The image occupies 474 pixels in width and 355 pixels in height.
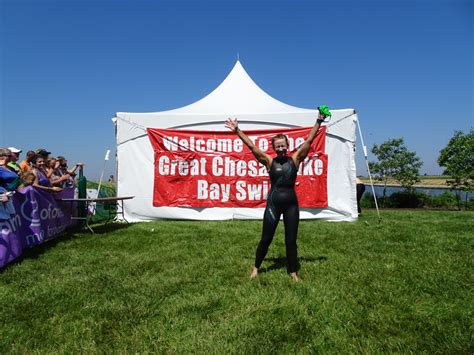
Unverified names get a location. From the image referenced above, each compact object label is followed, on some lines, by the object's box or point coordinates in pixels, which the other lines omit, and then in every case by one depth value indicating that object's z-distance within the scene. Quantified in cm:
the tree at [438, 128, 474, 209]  1656
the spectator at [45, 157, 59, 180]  736
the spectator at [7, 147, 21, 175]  618
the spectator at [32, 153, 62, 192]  630
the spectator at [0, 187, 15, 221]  469
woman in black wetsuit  408
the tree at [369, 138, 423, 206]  1950
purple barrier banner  493
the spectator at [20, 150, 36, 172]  712
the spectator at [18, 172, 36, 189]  603
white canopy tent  926
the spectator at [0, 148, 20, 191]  515
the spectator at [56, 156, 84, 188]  819
